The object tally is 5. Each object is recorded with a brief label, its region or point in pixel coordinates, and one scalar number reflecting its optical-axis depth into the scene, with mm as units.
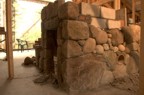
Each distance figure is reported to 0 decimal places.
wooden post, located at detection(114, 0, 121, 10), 3761
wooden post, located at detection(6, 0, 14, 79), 3227
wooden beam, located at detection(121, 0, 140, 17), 5459
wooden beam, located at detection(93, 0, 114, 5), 4598
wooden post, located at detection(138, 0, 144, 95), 933
